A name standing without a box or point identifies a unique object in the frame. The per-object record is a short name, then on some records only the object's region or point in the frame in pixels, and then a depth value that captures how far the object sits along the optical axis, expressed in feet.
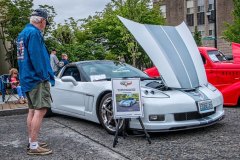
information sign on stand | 16.39
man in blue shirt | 15.06
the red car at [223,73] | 27.17
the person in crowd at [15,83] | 32.89
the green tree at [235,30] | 76.60
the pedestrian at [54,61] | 44.21
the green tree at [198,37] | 114.01
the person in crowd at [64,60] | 42.92
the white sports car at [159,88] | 17.19
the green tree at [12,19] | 53.28
